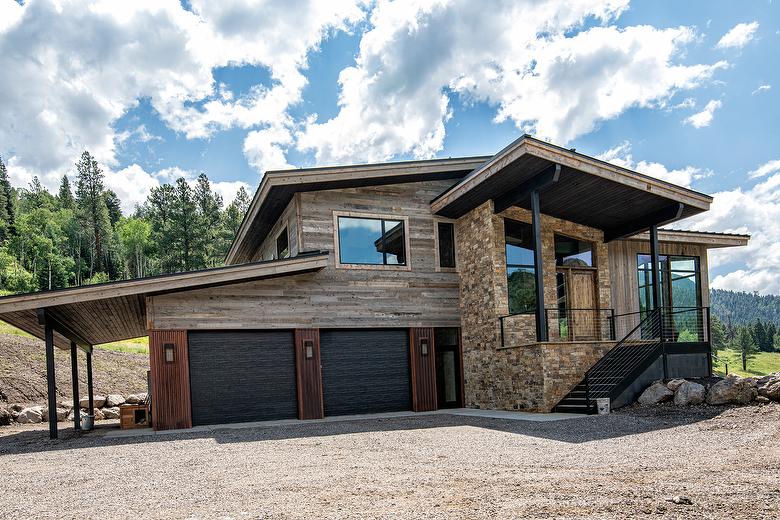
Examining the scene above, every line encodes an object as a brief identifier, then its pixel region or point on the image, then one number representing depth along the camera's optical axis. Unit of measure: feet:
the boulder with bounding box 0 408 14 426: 53.31
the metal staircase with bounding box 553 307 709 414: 38.68
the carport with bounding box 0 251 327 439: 36.52
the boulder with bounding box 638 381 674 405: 37.65
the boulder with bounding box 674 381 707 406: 35.99
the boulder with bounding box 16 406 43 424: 55.31
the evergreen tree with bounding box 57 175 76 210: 299.21
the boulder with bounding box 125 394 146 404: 63.85
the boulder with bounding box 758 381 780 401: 32.86
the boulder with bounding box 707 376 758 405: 34.14
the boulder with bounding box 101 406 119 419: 61.87
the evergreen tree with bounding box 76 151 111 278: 217.56
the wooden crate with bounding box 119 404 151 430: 44.98
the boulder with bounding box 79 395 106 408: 63.58
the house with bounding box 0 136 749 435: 40.42
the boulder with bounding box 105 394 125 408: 64.34
